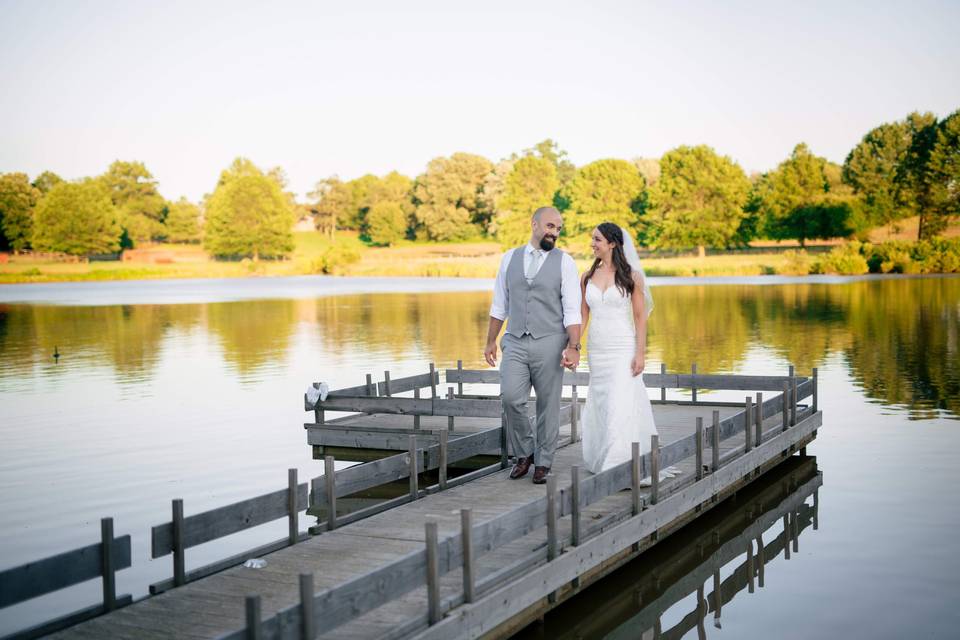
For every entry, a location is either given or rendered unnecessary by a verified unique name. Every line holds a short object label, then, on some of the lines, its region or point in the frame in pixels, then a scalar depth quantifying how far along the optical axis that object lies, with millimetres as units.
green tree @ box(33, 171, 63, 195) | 126988
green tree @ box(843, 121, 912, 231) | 101875
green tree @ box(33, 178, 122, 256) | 108188
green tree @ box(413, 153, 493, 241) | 124562
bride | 9805
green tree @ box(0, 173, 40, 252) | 109688
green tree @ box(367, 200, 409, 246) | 127438
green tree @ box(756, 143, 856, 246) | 96188
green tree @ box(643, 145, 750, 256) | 102375
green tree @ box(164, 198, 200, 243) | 133500
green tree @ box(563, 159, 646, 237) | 110875
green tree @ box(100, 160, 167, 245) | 130087
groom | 8883
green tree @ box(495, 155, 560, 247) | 114375
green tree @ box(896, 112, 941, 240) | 96688
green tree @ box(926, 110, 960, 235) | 94625
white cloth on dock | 14281
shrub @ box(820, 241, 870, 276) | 79688
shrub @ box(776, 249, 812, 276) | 80562
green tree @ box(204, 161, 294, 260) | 117938
